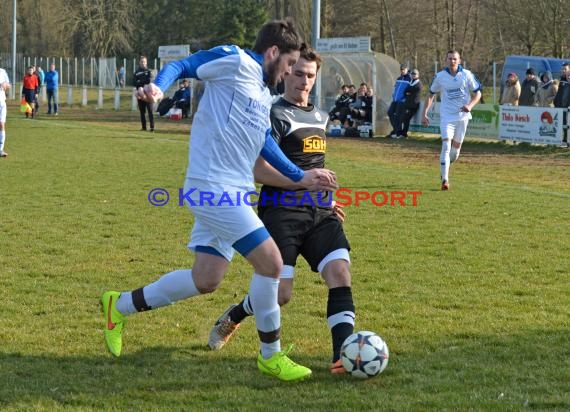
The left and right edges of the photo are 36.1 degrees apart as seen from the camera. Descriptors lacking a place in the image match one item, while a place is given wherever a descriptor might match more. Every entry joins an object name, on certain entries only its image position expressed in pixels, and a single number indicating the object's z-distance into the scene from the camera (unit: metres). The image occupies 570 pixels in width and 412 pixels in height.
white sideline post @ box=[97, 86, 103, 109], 43.49
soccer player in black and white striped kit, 5.15
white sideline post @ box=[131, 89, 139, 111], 40.78
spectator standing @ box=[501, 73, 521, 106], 23.45
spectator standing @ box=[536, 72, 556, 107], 22.77
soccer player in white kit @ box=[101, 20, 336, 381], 4.66
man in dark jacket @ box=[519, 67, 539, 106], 23.12
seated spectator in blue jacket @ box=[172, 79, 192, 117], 34.94
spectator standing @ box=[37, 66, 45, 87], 43.31
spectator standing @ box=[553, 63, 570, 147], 21.27
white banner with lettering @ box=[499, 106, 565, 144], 21.44
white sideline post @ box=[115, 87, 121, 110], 42.22
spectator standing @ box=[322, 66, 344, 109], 30.25
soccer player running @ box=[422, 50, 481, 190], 13.83
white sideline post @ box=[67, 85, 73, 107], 46.08
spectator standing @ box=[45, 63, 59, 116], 36.33
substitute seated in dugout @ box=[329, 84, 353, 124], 27.88
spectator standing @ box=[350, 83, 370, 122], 27.53
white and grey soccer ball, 4.78
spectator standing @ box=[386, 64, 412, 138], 26.47
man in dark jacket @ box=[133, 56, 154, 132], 27.03
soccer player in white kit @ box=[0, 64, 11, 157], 17.58
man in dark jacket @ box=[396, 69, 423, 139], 26.48
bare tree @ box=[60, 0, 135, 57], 63.91
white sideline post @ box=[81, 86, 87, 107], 44.86
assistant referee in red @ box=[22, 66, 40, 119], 34.72
